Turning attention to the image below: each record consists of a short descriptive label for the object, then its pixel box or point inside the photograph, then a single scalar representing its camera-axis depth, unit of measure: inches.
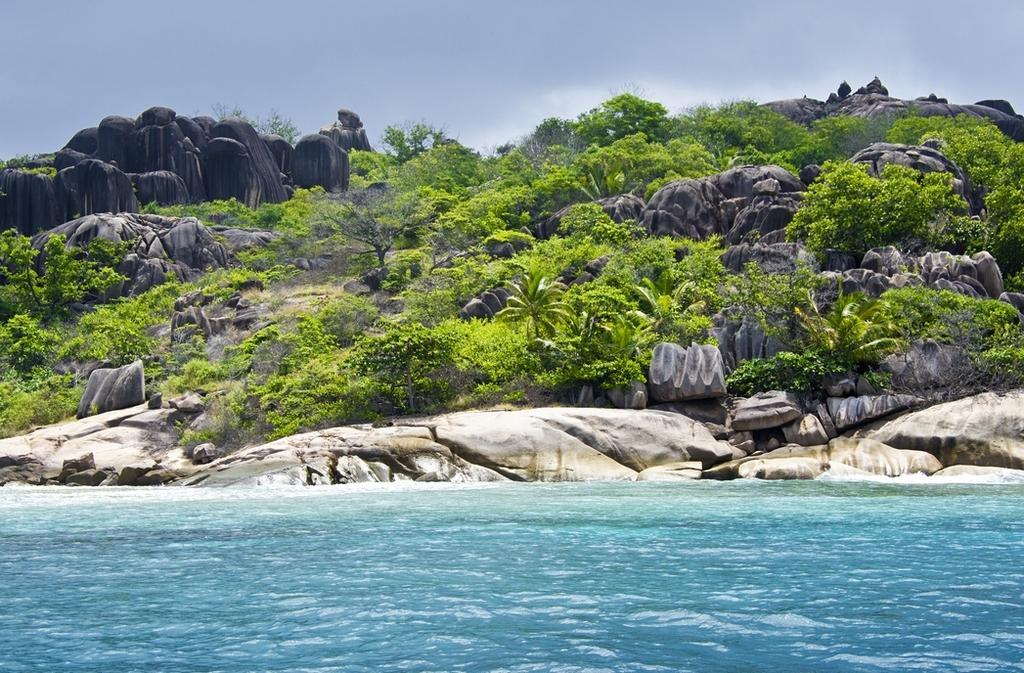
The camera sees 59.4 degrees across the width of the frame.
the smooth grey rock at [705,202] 1849.2
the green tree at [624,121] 2514.8
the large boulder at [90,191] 2429.9
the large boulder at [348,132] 3543.3
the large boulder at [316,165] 2871.6
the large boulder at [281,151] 2886.3
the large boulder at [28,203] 2390.5
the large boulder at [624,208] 1935.3
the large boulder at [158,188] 2566.4
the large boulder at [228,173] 2679.6
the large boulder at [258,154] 2726.4
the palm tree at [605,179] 2144.4
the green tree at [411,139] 3277.6
